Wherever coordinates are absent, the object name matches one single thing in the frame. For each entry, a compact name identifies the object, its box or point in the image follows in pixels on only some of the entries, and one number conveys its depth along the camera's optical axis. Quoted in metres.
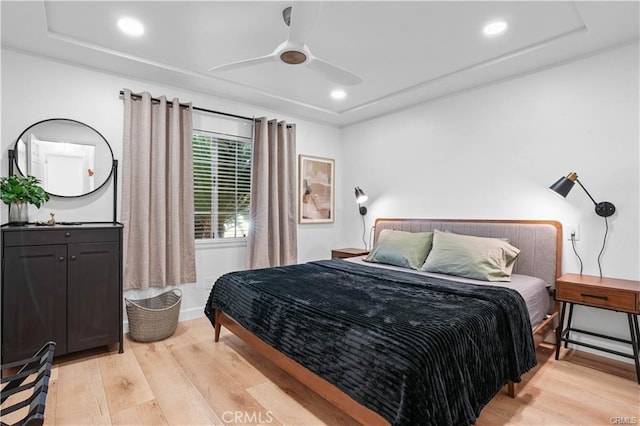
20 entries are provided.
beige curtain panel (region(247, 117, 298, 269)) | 3.97
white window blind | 3.76
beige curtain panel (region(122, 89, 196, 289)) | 3.17
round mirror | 2.79
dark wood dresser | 2.34
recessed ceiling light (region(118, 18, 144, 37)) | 2.39
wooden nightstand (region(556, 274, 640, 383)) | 2.29
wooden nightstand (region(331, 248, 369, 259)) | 4.33
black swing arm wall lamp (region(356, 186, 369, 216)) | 4.46
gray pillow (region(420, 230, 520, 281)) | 2.78
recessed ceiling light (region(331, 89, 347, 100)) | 3.73
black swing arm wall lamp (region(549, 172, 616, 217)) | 2.65
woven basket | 2.95
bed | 1.47
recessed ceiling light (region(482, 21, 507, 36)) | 2.40
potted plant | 2.46
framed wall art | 4.59
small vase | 2.54
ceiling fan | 1.74
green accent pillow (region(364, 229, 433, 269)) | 3.33
